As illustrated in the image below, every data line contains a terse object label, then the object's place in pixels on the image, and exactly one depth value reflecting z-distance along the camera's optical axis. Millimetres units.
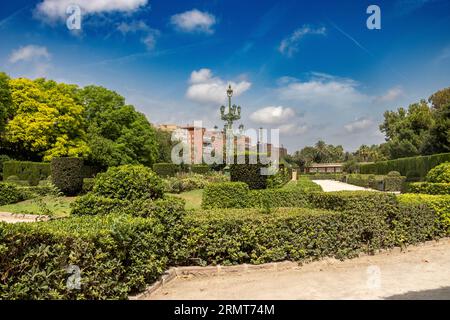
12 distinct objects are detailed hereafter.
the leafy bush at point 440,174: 11683
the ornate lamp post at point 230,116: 22703
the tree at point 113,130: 34500
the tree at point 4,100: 29783
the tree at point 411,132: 50938
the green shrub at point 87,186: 22875
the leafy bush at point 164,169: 33188
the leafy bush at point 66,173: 21469
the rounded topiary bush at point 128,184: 6895
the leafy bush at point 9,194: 17766
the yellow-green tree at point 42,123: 30750
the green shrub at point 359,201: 7496
